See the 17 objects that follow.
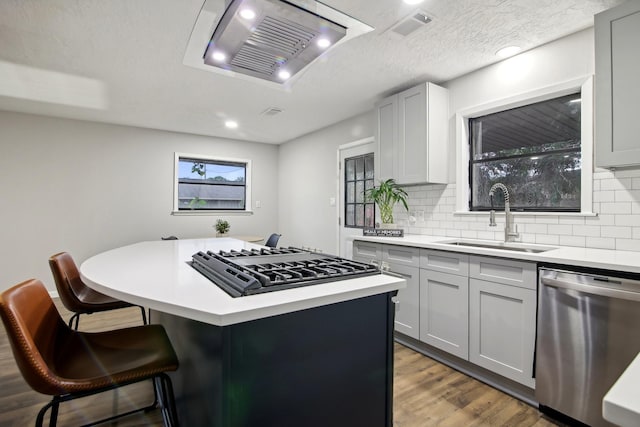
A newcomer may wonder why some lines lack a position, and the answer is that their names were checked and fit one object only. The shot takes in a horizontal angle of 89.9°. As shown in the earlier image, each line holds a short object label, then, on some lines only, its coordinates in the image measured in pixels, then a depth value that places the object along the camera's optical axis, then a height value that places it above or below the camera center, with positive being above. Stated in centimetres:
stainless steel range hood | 129 +79
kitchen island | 93 -46
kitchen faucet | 254 -8
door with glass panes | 414 +32
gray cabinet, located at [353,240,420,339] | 265 -54
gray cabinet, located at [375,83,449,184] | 300 +75
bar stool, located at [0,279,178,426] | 97 -55
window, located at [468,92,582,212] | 238 +47
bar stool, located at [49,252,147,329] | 180 -49
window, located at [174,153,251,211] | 523 +48
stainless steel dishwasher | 158 -66
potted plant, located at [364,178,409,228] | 328 +15
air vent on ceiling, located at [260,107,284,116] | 402 +129
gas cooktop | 108 -24
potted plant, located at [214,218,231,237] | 505 -25
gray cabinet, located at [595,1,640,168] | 180 +74
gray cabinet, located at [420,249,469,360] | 232 -68
